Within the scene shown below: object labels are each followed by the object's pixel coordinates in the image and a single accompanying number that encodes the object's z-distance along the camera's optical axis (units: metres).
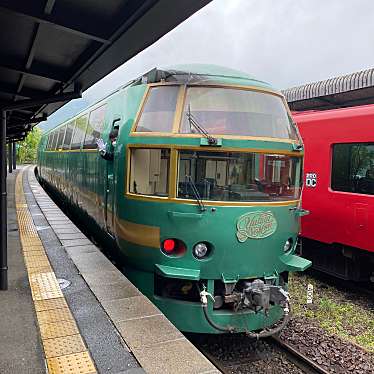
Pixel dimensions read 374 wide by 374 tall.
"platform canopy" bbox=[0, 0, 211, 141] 3.24
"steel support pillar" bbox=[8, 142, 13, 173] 27.74
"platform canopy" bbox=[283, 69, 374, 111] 8.82
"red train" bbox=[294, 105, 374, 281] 6.45
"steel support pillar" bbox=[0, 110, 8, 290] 4.56
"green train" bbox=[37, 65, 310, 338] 4.27
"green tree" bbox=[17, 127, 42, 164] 48.05
